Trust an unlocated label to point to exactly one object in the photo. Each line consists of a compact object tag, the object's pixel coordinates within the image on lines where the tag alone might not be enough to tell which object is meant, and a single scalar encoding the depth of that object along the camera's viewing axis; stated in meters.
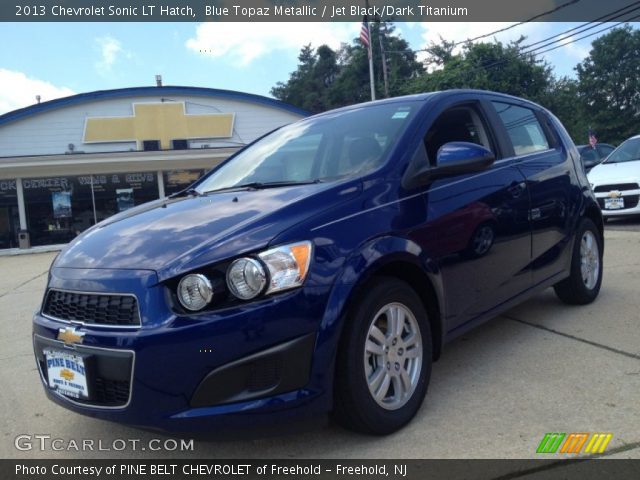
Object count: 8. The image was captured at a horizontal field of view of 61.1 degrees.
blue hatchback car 2.20
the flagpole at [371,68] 22.13
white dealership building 17.78
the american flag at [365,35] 20.55
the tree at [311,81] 60.97
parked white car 9.57
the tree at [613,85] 44.06
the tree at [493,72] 36.19
